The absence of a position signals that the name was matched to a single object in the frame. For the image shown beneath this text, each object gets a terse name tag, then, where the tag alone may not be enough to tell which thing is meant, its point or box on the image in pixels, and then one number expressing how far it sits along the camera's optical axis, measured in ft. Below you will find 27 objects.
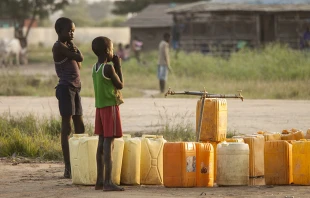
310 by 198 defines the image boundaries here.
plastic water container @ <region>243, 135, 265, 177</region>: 60.80
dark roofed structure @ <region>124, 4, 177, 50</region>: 337.11
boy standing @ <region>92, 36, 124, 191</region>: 57.00
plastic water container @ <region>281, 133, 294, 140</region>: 63.41
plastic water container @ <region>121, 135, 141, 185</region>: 59.72
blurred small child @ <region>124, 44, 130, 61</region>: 278.34
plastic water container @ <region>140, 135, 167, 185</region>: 60.08
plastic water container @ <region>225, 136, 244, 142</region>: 59.58
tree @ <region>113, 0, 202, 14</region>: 399.24
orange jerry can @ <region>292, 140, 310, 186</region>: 58.54
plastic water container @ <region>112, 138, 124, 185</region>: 59.41
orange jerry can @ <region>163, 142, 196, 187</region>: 58.23
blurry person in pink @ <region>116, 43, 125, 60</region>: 276.82
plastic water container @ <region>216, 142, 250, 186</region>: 58.70
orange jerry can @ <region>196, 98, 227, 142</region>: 61.46
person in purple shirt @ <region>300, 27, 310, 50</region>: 224.74
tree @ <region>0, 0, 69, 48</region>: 336.29
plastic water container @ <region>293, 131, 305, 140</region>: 63.36
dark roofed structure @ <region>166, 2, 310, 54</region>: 240.32
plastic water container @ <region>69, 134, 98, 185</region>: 60.08
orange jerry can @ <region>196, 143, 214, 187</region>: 58.54
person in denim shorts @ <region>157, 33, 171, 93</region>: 143.95
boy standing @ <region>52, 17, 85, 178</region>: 63.82
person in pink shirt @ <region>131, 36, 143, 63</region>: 293.23
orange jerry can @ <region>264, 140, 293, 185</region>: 58.75
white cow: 268.21
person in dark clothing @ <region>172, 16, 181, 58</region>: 268.62
